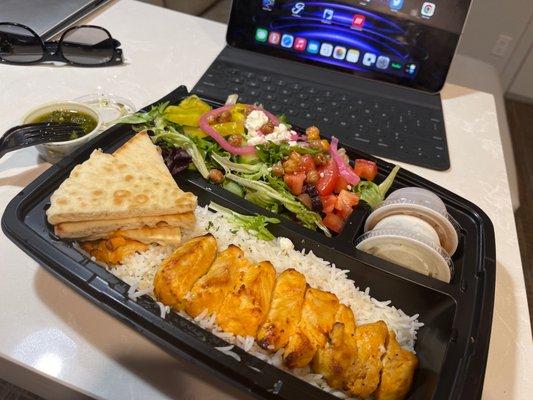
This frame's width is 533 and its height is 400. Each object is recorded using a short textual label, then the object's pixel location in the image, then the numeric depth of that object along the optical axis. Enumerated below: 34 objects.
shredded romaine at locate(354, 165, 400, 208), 0.31
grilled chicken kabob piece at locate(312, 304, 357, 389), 0.22
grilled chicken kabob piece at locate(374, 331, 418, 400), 0.22
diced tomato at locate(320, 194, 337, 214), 0.31
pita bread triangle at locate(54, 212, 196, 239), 0.25
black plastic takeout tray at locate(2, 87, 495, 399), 0.20
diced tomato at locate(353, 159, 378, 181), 0.33
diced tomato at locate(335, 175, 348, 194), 0.32
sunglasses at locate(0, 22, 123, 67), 0.44
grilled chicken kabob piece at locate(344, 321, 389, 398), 0.22
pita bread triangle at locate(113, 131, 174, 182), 0.29
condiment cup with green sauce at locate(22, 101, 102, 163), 0.32
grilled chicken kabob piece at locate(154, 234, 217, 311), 0.23
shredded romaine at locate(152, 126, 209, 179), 0.32
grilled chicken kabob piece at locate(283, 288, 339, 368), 0.22
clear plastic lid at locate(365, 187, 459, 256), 0.28
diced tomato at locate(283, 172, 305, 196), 0.32
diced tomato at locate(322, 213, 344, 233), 0.30
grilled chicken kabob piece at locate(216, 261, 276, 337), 0.23
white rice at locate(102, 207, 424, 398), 0.23
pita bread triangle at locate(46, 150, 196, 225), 0.25
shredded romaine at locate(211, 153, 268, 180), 0.33
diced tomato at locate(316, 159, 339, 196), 0.32
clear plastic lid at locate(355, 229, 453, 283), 0.26
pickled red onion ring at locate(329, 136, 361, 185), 0.32
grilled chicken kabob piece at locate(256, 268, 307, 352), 0.22
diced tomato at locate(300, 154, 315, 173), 0.32
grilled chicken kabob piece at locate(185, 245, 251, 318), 0.23
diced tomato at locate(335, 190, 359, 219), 0.31
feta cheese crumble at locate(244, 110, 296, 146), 0.34
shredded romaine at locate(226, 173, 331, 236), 0.31
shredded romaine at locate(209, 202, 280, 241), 0.29
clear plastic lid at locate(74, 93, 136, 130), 0.39
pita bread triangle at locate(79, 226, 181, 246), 0.27
